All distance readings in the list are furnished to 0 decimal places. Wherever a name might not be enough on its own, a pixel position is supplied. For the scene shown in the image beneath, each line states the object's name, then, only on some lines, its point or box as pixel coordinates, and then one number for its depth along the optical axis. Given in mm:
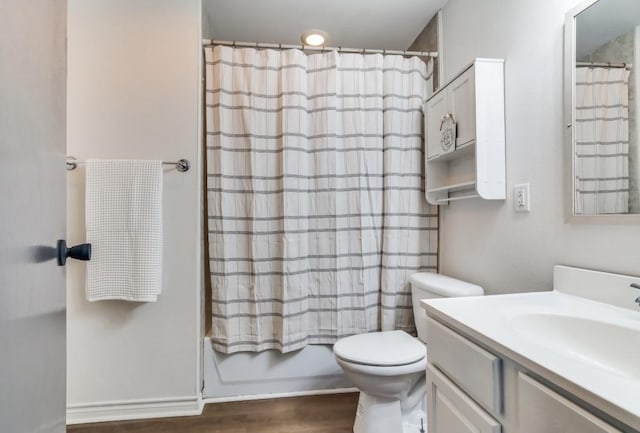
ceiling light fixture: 2235
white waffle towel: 1631
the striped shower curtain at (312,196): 1858
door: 476
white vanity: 532
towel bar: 1729
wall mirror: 927
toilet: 1406
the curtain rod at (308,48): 1874
